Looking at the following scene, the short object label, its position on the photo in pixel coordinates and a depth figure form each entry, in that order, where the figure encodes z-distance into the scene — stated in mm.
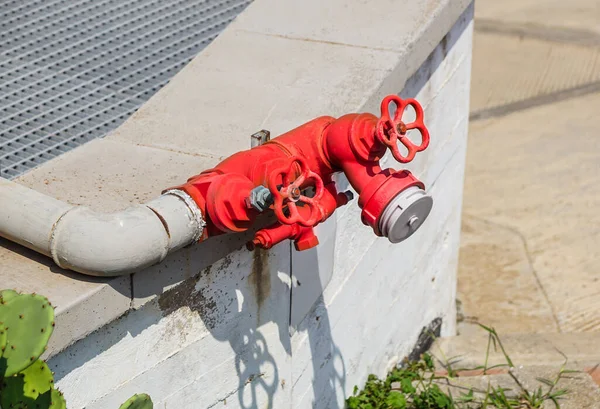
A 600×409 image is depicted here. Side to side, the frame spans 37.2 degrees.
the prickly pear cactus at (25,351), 1927
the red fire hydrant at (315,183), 2340
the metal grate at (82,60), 3317
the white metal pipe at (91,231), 2158
